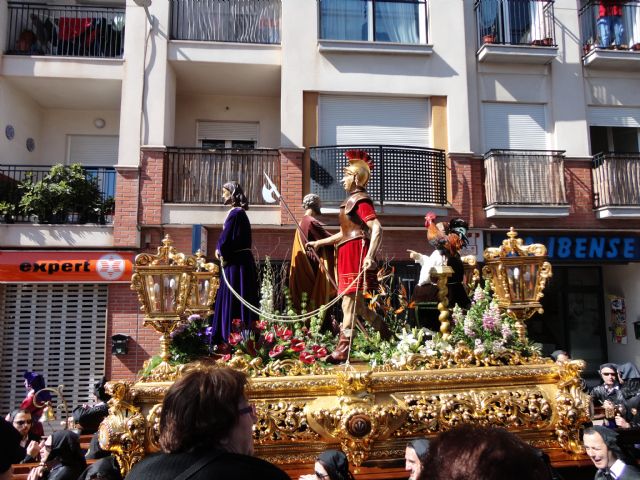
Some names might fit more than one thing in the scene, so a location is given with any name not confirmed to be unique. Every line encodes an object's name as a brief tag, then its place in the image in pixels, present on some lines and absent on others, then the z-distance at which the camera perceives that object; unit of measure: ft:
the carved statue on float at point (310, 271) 19.90
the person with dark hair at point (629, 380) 20.65
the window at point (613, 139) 45.03
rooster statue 18.52
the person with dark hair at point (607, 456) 11.60
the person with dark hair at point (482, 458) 4.54
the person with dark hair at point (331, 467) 11.28
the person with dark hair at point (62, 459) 13.03
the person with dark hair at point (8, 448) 6.82
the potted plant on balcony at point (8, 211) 36.81
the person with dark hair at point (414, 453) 10.78
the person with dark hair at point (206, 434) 5.16
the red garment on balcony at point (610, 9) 44.37
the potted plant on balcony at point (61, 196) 36.96
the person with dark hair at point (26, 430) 15.58
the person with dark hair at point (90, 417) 19.45
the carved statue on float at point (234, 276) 17.84
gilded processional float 13.91
